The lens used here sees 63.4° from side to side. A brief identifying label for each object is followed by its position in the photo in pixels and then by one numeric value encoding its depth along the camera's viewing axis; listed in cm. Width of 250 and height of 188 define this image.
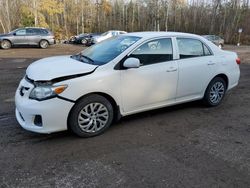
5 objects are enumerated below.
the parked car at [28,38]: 1518
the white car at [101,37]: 2062
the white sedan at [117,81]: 288
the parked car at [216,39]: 2276
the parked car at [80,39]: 2263
